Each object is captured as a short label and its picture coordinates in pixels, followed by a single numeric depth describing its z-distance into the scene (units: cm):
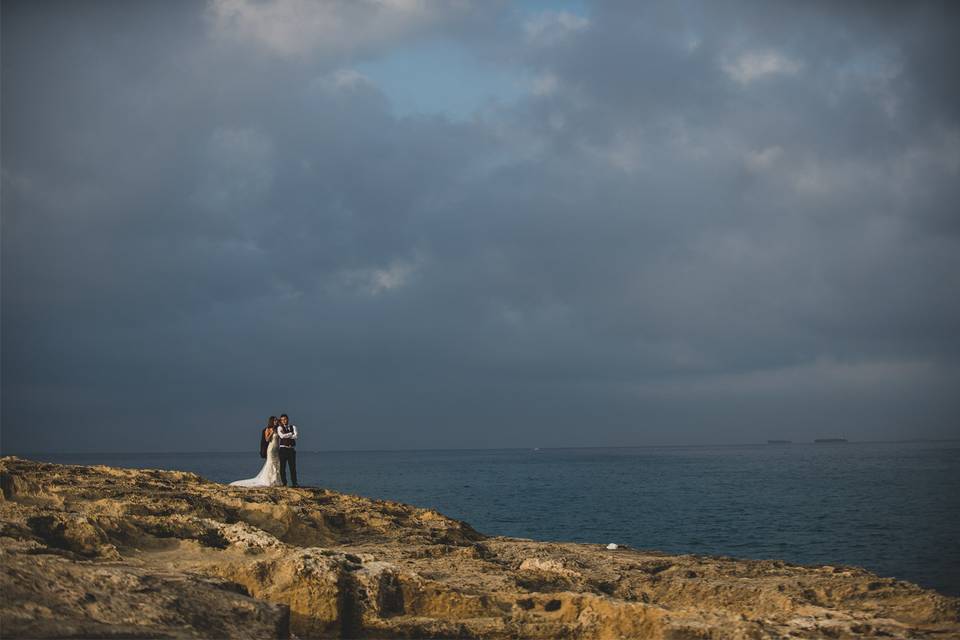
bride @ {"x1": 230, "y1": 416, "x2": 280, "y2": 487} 2130
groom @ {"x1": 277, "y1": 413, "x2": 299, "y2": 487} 2095
